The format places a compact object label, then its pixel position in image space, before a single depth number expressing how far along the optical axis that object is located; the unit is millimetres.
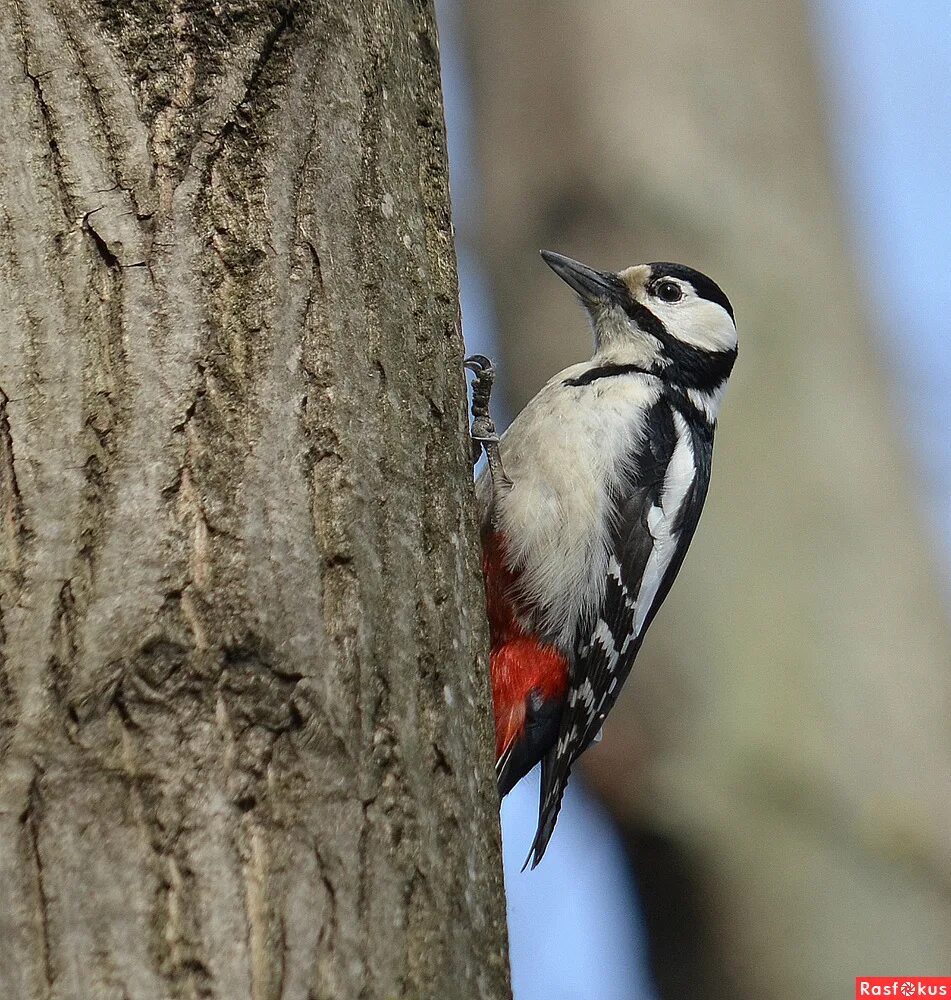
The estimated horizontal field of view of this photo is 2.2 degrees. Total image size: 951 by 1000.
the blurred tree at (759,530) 7090
